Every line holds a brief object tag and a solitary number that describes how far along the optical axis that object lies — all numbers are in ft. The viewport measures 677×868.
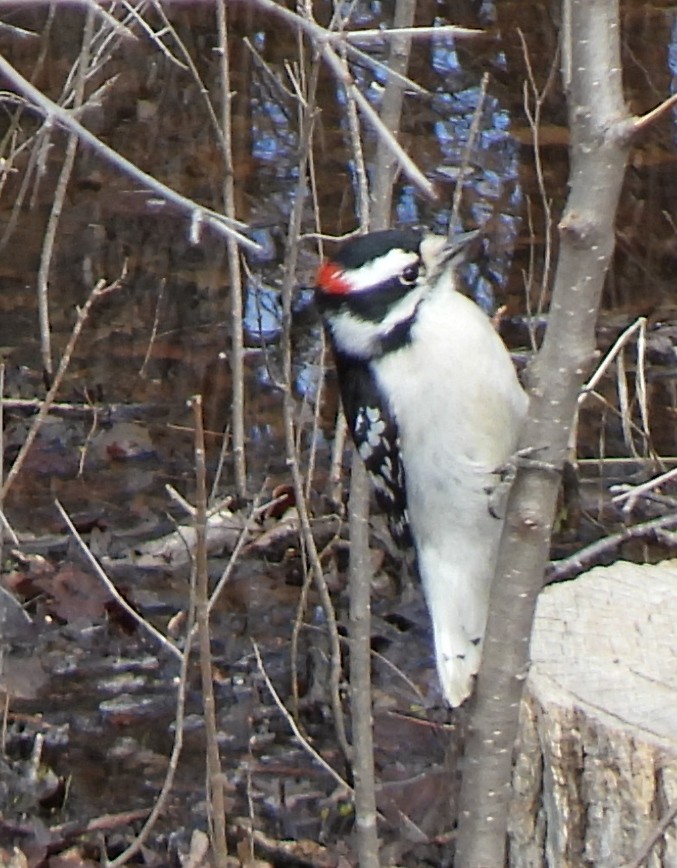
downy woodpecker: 20.80
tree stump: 19.03
